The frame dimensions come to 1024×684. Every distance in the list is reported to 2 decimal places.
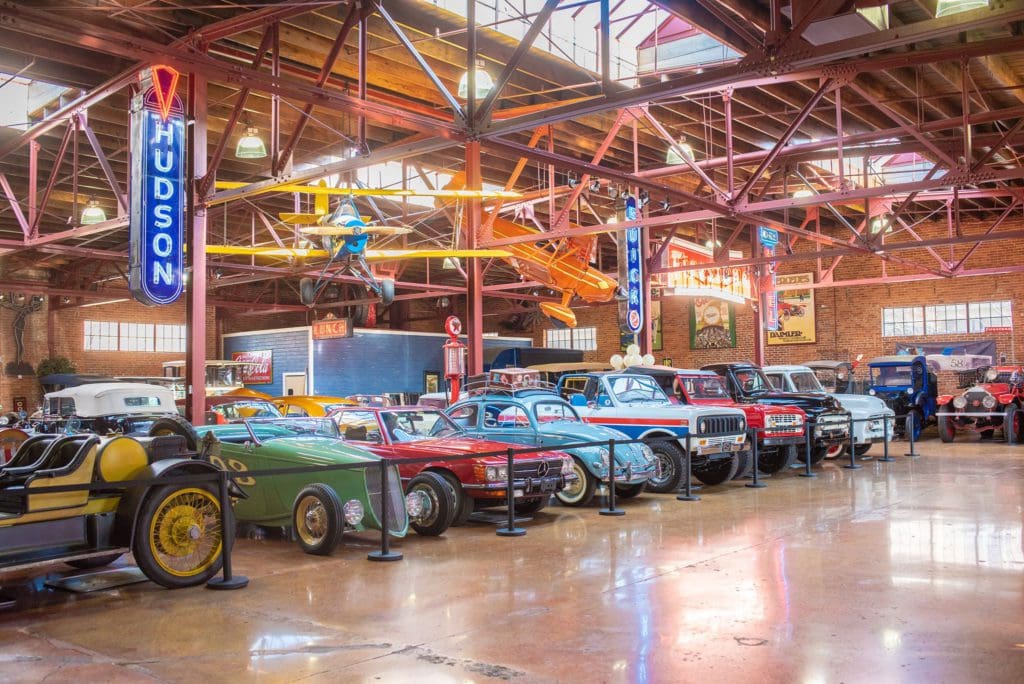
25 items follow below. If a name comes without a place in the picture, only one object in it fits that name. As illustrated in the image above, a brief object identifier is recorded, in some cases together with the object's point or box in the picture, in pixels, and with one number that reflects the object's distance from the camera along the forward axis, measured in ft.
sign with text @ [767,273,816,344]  106.22
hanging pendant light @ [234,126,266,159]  53.88
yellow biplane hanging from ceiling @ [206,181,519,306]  47.32
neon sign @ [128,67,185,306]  37.63
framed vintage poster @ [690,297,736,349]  113.29
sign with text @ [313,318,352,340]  76.23
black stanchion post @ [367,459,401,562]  26.14
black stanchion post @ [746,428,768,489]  43.58
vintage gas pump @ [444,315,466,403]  61.67
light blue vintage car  36.94
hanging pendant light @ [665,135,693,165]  55.62
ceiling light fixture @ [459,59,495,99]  52.11
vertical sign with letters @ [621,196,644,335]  71.82
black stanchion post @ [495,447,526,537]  30.58
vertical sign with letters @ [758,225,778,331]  87.66
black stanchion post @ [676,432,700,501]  38.86
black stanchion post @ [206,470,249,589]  22.76
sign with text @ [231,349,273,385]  87.30
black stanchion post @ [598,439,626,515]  35.04
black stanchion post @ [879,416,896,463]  56.65
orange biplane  70.13
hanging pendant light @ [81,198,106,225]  65.36
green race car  27.17
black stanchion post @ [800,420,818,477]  48.39
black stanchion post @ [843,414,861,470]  52.37
